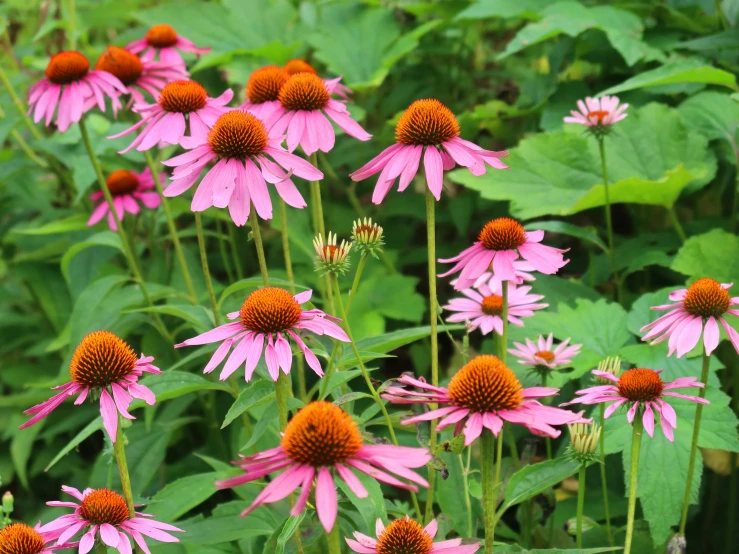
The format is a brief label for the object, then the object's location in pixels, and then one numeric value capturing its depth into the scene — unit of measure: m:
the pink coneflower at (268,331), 1.52
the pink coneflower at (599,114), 1.80
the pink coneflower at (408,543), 1.48
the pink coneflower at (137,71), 1.89
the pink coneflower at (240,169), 1.57
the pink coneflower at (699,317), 1.56
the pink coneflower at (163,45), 2.14
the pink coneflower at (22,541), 1.49
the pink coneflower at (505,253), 1.56
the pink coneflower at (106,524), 1.51
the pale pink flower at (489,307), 1.66
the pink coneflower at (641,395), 1.53
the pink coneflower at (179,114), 1.69
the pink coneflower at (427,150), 1.55
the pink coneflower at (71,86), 1.84
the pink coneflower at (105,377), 1.53
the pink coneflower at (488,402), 1.45
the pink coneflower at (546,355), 1.66
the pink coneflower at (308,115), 1.64
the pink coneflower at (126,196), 2.09
